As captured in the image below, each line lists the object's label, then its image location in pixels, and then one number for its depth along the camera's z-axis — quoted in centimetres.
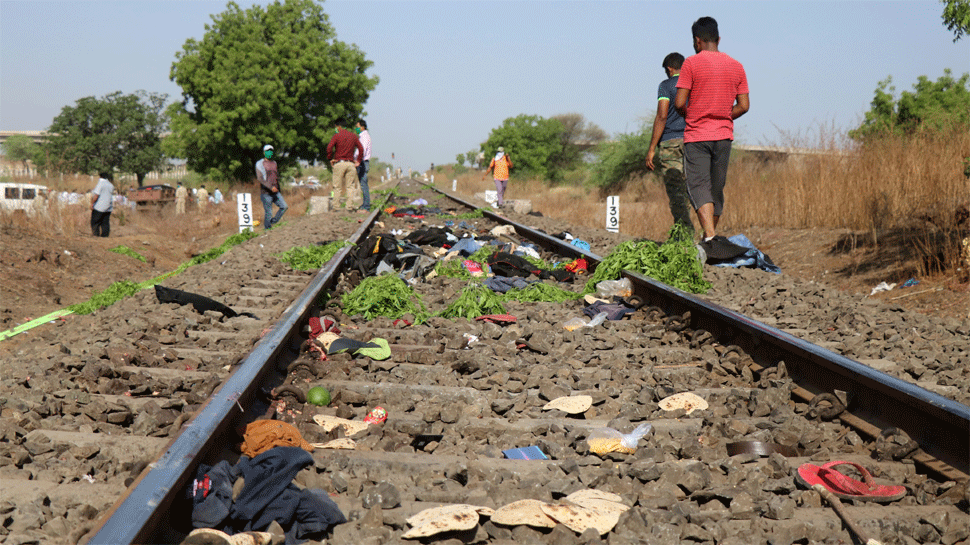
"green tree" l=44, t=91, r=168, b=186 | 7044
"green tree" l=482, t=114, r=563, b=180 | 8281
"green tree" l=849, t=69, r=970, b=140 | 3253
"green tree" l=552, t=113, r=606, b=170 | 8669
